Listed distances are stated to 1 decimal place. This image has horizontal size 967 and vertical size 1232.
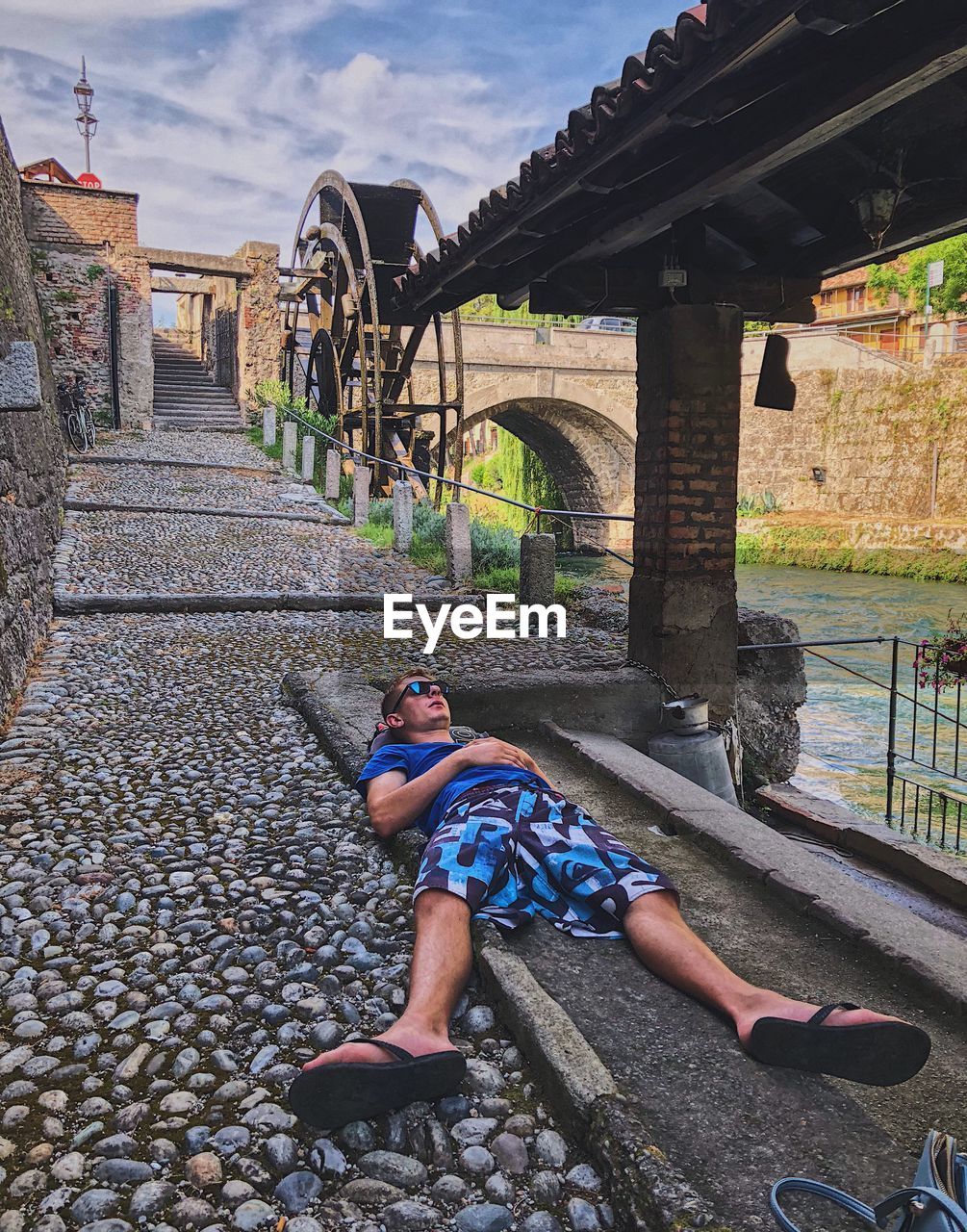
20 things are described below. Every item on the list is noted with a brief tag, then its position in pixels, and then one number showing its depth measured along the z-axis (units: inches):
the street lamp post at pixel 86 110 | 1003.3
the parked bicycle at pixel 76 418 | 591.5
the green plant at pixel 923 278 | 982.4
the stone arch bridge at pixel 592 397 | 922.1
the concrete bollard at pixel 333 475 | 520.1
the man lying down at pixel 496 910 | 68.1
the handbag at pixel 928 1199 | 51.2
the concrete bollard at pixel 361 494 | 455.8
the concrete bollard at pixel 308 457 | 568.1
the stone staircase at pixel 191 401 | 778.2
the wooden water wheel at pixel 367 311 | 539.8
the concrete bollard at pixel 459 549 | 347.6
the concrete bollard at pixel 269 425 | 670.5
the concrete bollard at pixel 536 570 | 298.8
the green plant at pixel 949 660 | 382.6
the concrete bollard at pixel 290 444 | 602.9
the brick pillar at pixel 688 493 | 210.4
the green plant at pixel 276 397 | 717.9
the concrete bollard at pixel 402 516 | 402.9
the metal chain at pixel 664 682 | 214.1
